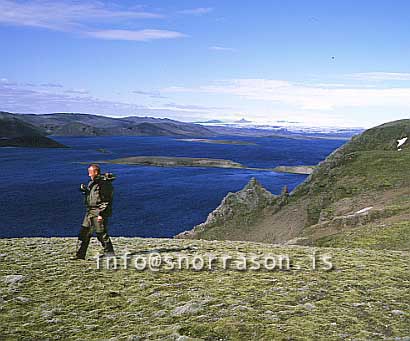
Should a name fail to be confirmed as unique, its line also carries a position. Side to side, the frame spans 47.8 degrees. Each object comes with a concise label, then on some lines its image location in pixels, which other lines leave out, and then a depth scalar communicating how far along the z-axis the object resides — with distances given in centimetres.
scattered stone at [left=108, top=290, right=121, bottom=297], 1255
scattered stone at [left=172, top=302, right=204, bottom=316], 1112
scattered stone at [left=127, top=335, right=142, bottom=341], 963
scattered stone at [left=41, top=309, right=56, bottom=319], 1105
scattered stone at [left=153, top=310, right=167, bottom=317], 1102
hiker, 1598
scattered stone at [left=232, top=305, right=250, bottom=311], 1131
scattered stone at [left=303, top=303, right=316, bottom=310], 1134
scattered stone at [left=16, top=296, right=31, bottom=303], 1205
